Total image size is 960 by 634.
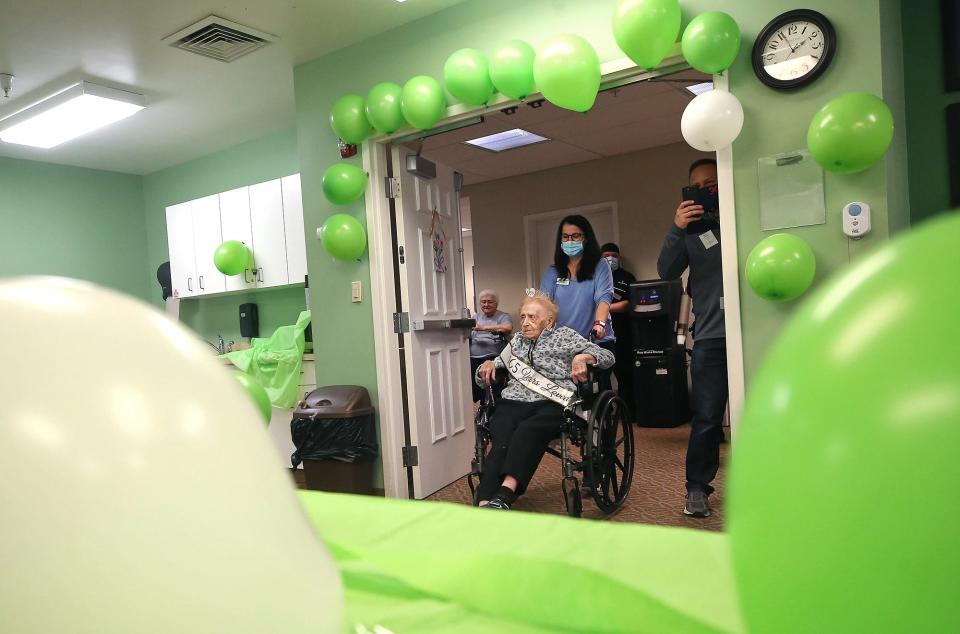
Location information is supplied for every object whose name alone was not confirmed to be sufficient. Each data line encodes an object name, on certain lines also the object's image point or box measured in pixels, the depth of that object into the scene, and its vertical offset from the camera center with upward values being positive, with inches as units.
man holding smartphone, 111.4 -6.5
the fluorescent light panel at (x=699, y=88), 193.5 +59.8
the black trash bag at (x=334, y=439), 135.7 -27.2
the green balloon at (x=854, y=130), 84.1 +19.2
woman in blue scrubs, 137.3 +3.2
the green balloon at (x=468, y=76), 114.3 +40.0
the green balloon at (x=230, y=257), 194.2 +17.8
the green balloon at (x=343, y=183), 133.4 +26.1
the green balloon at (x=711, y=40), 93.4 +35.6
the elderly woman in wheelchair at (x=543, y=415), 108.0 -20.7
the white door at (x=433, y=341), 141.5 -8.6
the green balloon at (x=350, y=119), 132.4 +38.9
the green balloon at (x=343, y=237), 135.5 +15.2
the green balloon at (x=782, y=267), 91.0 +2.1
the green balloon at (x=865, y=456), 14.5 -4.2
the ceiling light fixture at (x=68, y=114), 153.7 +53.8
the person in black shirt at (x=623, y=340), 232.5 -17.5
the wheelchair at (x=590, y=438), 106.3 -24.9
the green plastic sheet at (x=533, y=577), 28.3 -14.3
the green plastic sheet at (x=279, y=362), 171.5 -12.8
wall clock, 93.4 +34.1
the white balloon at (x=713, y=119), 94.0 +24.4
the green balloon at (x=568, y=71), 100.9 +35.2
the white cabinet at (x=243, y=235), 191.5 +25.5
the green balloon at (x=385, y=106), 126.3 +39.1
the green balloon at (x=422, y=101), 119.7 +37.7
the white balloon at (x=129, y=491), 18.7 -5.1
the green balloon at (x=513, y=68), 110.4 +39.4
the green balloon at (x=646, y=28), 94.4 +38.7
